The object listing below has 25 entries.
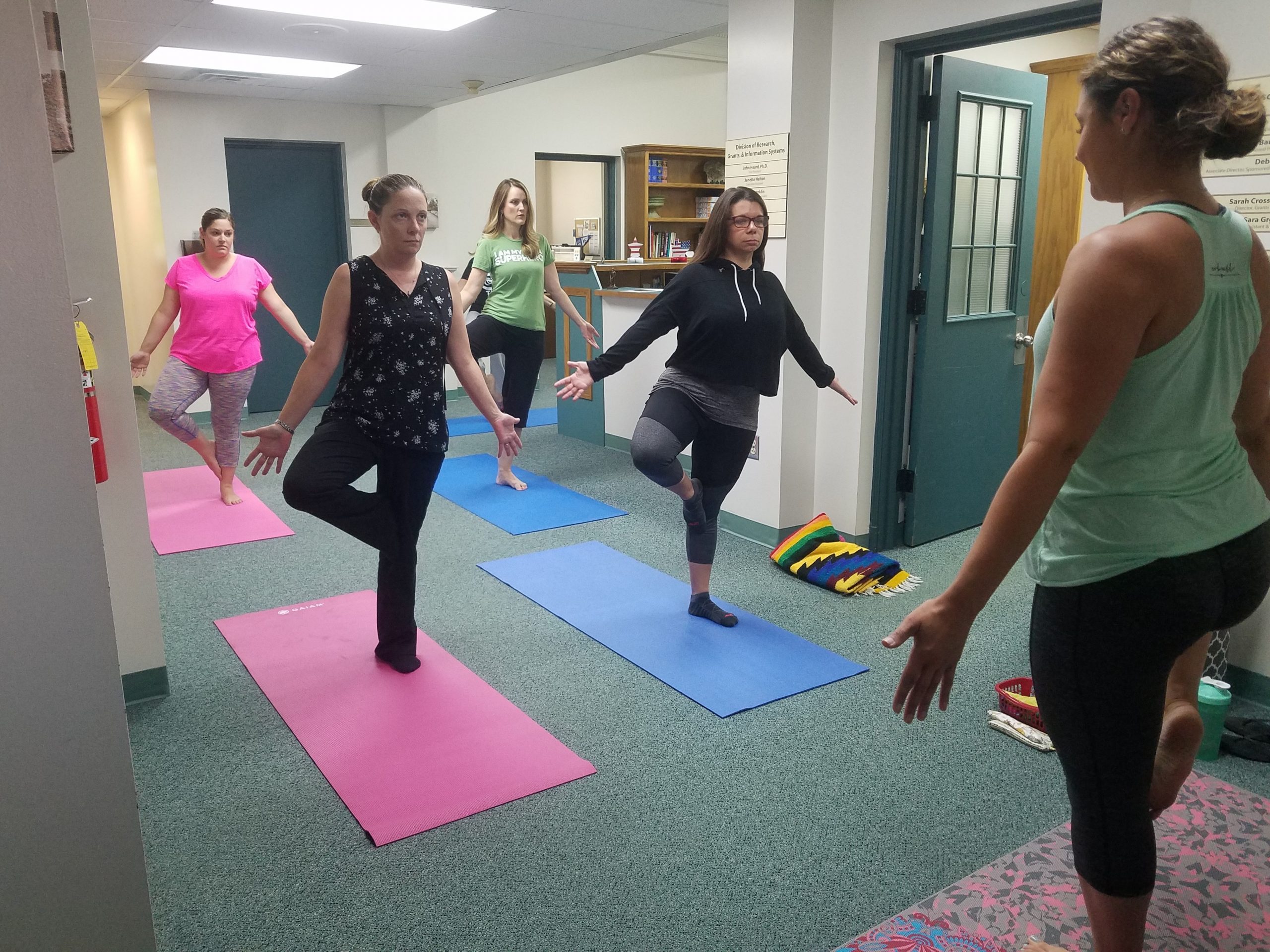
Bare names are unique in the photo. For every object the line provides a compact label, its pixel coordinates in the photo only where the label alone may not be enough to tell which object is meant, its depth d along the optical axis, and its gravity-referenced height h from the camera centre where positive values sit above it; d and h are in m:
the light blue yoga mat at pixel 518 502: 4.60 -1.25
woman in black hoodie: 3.02 -0.33
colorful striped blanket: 3.66 -1.19
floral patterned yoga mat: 1.72 -1.21
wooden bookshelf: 9.34 +0.56
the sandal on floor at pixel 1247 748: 2.42 -1.24
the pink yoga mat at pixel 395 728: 2.27 -1.25
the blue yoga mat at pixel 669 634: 2.88 -1.26
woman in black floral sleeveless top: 2.60 -0.38
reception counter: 5.54 -0.66
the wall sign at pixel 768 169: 3.82 +0.31
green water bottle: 2.40 -1.15
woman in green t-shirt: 4.88 -0.20
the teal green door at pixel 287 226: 7.27 +0.19
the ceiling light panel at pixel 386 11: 4.26 +1.06
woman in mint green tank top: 1.11 -0.25
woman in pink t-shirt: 4.32 -0.34
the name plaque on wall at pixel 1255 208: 2.54 +0.09
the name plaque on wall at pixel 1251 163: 2.50 +0.21
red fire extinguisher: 2.43 -0.44
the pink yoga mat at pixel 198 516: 4.28 -1.23
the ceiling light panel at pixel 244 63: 5.38 +1.08
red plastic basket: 2.58 -1.22
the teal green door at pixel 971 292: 3.85 -0.19
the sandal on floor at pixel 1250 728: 2.48 -1.23
